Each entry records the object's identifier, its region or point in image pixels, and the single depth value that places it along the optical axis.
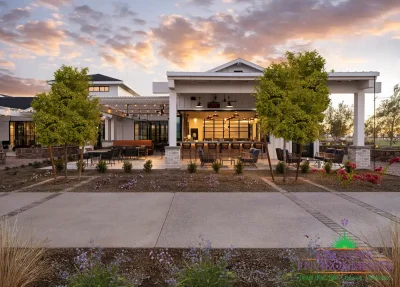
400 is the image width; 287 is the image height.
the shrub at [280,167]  12.14
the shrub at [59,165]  12.55
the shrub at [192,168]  12.01
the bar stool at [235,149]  18.23
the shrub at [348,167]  10.35
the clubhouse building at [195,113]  13.88
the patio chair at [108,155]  14.37
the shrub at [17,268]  2.58
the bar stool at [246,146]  18.47
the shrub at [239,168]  11.51
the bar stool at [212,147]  17.74
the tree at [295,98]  9.01
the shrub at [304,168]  12.32
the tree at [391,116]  25.05
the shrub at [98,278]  2.49
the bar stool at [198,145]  18.27
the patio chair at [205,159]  13.09
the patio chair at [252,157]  13.03
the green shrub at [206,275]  2.53
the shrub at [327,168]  11.19
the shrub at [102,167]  12.26
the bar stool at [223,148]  17.90
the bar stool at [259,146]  18.30
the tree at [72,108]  9.20
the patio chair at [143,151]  19.74
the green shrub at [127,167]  12.12
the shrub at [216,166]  11.89
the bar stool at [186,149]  18.08
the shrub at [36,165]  14.23
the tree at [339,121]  31.70
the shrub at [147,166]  12.09
